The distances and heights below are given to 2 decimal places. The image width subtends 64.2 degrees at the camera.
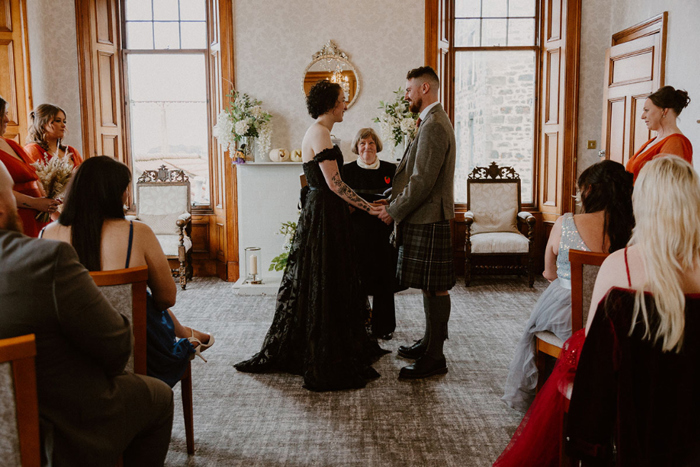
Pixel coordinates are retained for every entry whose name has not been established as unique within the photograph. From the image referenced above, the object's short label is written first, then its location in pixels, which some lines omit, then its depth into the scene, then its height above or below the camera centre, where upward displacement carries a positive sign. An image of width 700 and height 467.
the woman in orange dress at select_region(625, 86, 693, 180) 3.62 +0.26
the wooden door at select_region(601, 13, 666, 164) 5.04 +0.77
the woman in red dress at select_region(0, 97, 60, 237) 3.19 -0.09
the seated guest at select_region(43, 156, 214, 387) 1.86 -0.21
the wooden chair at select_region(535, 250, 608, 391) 1.87 -0.40
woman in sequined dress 2.26 -0.31
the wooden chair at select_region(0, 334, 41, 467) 1.06 -0.46
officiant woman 3.78 -0.68
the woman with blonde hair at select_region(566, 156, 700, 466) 1.40 -0.46
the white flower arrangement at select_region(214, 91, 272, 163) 5.67 +0.43
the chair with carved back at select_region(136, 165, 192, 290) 6.04 -0.40
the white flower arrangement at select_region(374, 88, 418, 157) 5.68 +0.44
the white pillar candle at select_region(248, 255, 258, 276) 5.41 -0.94
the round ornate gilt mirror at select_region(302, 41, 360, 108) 6.02 +1.04
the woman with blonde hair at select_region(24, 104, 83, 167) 3.66 +0.25
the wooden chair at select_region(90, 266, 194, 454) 1.63 -0.39
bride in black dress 3.07 -0.59
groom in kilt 3.03 -0.26
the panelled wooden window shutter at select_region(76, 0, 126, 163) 5.98 +1.00
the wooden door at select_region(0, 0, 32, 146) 5.37 +0.94
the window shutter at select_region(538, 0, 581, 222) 6.05 +0.68
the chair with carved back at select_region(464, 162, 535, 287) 5.79 -0.57
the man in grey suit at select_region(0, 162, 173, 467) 1.17 -0.40
